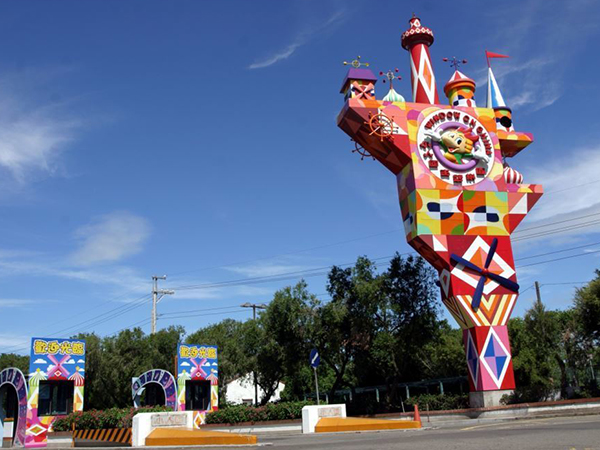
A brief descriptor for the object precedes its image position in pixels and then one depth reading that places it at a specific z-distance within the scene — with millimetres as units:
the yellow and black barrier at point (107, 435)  22562
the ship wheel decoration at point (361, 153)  35156
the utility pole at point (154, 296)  62462
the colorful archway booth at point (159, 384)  37125
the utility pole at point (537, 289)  47181
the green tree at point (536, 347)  38562
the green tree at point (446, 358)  47866
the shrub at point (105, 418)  24881
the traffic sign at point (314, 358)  28281
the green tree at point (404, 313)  38938
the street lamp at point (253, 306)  56525
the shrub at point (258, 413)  29625
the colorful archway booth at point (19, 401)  31922
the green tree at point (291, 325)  42750
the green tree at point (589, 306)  34719
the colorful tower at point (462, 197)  32562
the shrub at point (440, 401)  35000
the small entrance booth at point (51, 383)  32094
